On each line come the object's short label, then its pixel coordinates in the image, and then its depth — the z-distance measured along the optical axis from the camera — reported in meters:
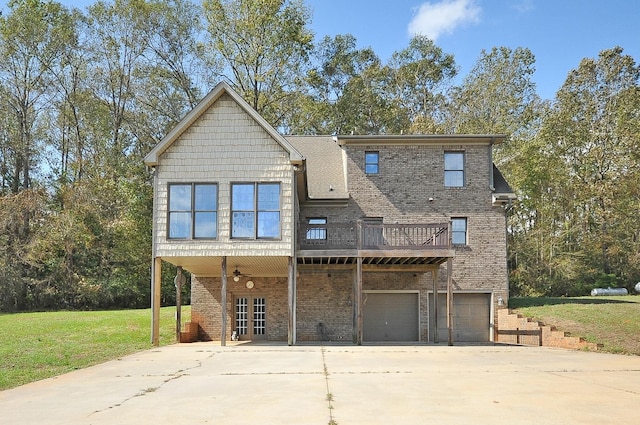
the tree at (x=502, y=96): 38.97
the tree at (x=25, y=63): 38.41
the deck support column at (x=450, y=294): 19.92
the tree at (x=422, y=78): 44.38
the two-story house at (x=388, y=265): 23.19
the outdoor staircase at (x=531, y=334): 19.47
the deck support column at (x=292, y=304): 19.34
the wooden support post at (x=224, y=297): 18.83
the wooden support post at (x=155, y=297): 19.39
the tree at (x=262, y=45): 36.88
